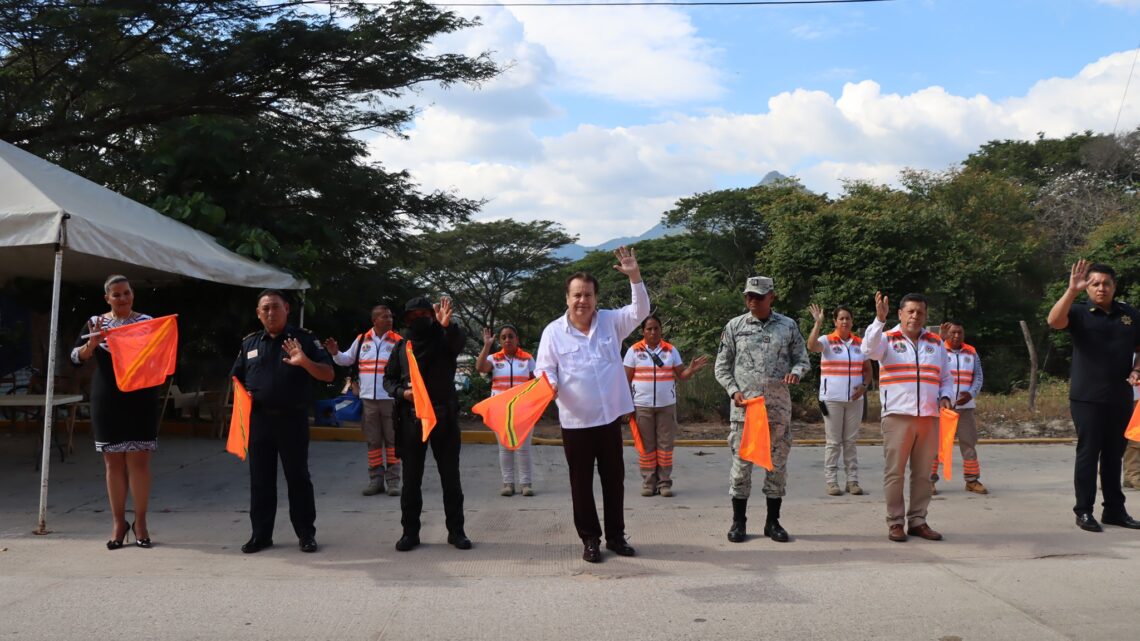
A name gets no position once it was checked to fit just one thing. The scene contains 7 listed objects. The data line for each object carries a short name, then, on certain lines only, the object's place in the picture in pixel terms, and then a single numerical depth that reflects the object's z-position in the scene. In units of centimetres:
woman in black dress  661
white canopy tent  733
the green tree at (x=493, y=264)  3225
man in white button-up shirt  610
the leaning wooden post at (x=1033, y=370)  1641
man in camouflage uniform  664
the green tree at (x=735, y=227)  3497
